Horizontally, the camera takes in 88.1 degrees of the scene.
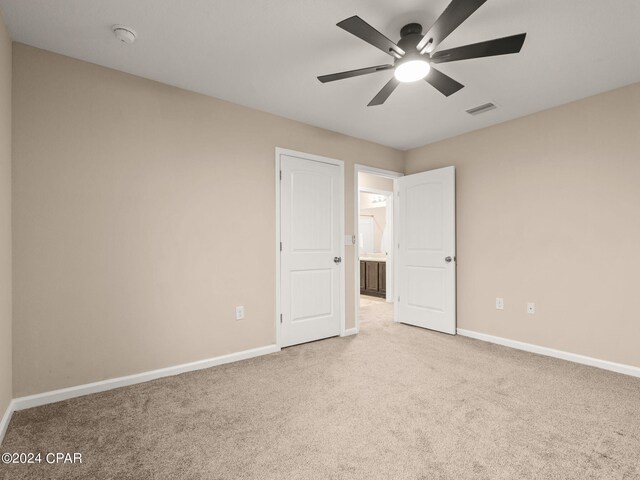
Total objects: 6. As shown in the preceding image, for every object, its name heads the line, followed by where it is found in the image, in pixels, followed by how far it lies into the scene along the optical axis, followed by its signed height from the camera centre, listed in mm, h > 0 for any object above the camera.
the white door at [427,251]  4047 -179
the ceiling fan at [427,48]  1611 +1056
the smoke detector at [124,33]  2076 +1305
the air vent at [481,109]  3220 +1280
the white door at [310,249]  3529 -134
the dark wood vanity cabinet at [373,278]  6723 -860
